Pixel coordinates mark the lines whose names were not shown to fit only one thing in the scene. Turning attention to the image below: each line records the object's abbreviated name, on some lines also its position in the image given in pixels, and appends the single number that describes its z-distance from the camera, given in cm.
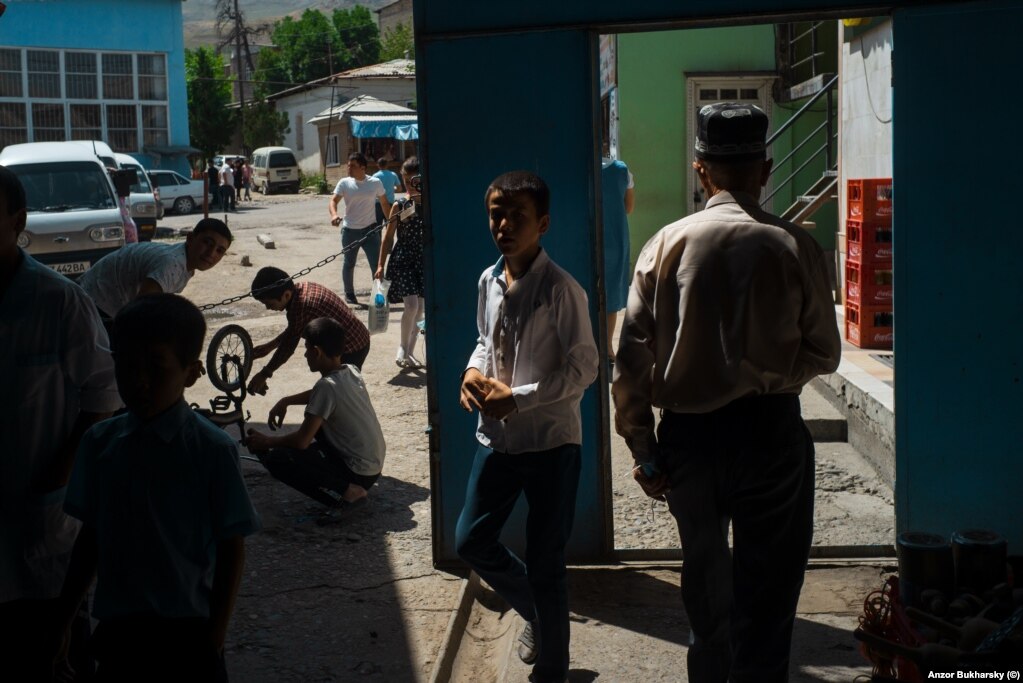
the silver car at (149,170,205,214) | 3341
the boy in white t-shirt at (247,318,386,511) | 602
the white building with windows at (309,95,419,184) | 3953
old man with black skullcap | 301
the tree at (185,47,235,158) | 4906
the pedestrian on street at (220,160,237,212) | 3506
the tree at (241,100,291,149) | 5634
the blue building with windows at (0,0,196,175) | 3388
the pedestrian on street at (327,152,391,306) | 1267
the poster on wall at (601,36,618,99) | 1319
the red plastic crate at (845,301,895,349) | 870
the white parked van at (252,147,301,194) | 4541
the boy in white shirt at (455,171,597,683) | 370
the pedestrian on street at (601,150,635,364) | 835
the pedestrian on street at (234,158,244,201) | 3991
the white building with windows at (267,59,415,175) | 4931
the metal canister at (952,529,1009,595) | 426
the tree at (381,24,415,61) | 7550
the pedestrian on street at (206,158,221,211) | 3566
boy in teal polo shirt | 252
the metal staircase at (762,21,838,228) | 1489
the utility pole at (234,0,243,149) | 5694
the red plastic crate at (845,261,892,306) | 859
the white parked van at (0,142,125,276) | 1581
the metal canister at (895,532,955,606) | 426
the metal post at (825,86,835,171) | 1265
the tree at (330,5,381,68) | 7938
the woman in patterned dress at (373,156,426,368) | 934
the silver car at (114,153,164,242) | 2323
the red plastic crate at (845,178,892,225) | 848
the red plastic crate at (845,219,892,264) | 852
